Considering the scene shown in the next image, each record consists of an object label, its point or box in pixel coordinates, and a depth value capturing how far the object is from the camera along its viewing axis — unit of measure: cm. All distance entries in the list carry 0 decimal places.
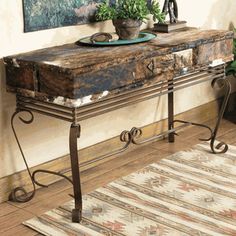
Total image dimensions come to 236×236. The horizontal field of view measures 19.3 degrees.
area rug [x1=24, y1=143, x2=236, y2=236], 319
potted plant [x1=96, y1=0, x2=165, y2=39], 362
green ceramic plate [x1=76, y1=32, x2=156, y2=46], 350
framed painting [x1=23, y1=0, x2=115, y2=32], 345
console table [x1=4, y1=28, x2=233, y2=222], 307
